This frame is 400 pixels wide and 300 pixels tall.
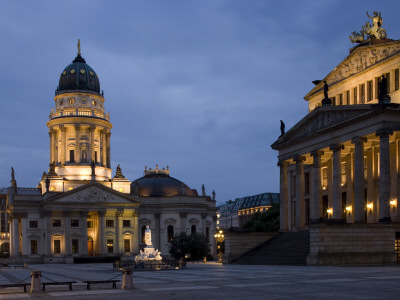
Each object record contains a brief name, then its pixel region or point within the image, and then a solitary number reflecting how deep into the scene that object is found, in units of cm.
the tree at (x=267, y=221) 10050
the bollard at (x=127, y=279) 3016
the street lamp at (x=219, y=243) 14986
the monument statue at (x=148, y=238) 6253
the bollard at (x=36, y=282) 2914
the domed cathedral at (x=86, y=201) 11275
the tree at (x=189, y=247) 9438
